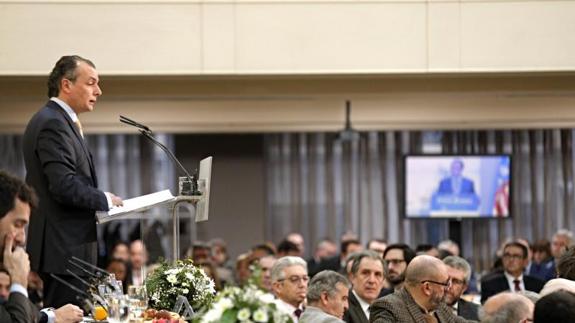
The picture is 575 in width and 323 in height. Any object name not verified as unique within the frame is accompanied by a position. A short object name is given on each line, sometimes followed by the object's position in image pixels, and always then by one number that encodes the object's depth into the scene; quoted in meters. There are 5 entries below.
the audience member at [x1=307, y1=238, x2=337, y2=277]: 24.79
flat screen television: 24.33
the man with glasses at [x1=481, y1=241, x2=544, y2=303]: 17.15
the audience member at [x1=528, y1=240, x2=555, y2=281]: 20.73
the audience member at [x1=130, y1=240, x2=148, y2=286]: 20.66
